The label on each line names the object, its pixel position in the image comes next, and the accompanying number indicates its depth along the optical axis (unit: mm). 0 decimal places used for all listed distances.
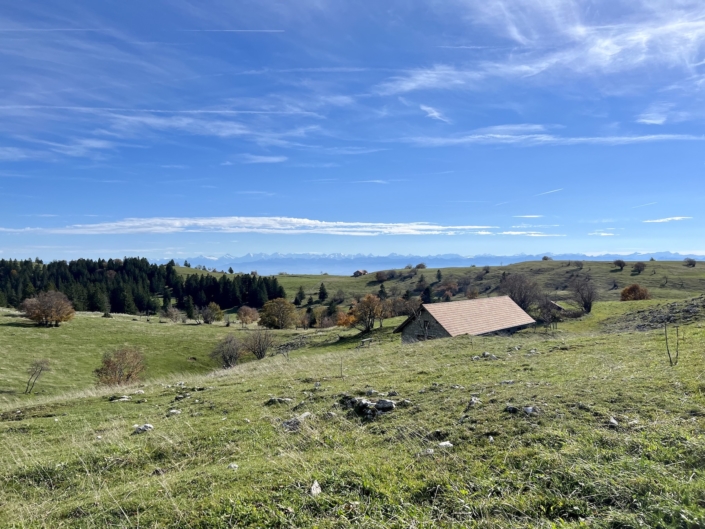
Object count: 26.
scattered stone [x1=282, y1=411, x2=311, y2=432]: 10094
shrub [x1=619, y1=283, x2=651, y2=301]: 82750
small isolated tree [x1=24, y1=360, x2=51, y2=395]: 48688
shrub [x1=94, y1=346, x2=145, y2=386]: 47578
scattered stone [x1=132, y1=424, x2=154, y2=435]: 11394
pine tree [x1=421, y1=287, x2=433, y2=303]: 132000
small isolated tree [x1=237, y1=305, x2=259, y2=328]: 112481
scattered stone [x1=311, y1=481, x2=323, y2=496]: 6395
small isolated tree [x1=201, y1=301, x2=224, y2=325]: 117438
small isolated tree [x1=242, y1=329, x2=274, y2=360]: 65688
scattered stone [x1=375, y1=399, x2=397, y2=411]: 10797
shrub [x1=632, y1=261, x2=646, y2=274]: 140775
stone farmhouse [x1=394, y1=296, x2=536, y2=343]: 39938
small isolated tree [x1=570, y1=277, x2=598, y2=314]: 61406
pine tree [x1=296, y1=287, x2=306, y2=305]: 159188
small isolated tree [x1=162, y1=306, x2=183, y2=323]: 117438
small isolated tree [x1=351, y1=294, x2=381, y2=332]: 68125
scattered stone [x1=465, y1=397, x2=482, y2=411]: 9841
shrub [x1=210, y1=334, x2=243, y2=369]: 63125
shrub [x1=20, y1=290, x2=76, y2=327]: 75438
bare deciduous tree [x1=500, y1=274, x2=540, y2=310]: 71000
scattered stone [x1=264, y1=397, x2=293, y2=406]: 13266
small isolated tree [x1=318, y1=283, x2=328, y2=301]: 166250
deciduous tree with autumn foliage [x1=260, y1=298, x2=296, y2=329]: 99250
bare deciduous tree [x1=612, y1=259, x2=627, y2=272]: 148750
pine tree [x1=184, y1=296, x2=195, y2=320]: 128375
